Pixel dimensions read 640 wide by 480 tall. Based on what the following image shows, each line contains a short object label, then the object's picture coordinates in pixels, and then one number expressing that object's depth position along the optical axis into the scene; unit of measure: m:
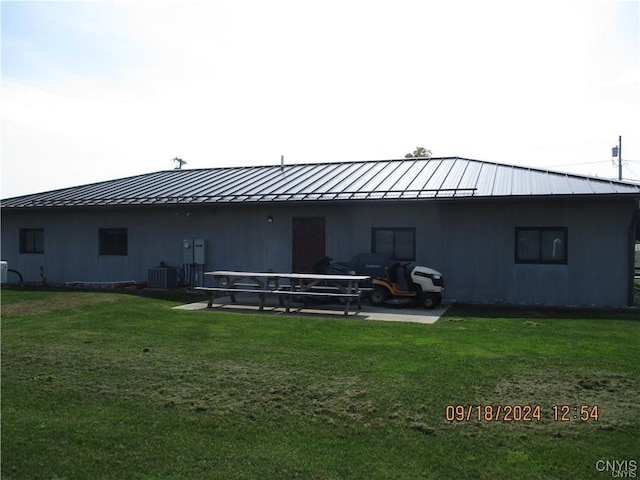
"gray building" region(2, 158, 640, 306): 12.10
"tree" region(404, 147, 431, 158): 49.77
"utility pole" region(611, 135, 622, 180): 38.84
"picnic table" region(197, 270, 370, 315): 10.80
